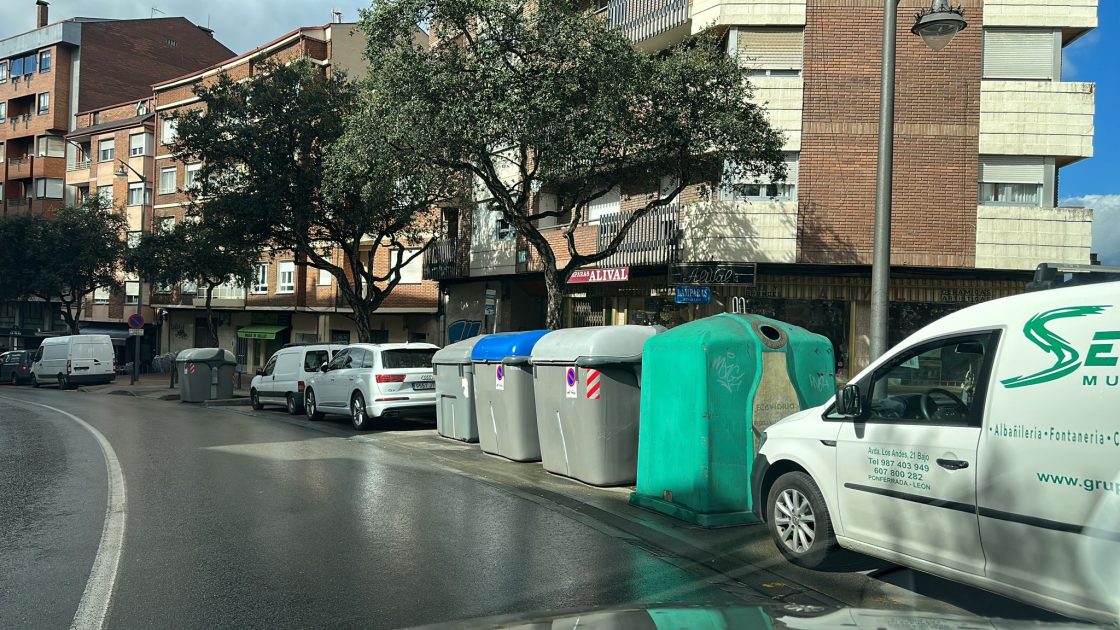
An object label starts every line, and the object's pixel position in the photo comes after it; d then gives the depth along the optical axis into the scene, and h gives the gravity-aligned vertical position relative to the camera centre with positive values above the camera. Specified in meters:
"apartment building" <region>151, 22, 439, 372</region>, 35.28 +1.29
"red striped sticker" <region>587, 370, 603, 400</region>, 9.55 -0.55
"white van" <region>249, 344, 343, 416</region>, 20.23 -1.27
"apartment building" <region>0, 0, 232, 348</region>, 54.03 +14.66
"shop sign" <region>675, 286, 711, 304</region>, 18.61 +0.92
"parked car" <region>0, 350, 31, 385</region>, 38.10 -2.29
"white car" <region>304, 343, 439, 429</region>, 16.78 -1.08
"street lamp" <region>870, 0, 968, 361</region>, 8.62 +1.86
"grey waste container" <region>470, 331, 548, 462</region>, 11.62 -0.90
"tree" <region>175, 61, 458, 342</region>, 23.27 +4.60
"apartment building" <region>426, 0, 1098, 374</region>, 18.64 +3.86
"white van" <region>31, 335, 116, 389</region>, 34.53 -1.76
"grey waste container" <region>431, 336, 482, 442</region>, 13.76 -1.01
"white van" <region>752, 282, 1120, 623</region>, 4.29 -0.65
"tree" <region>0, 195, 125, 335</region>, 39.69 +2.99
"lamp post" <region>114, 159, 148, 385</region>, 35.00 +0.81
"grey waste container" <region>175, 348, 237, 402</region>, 26.22 -1.60
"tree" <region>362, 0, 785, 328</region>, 14.12 +3.95
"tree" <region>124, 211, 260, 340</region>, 24.72 +2.11
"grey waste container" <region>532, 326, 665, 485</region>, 9.55 -0.74
